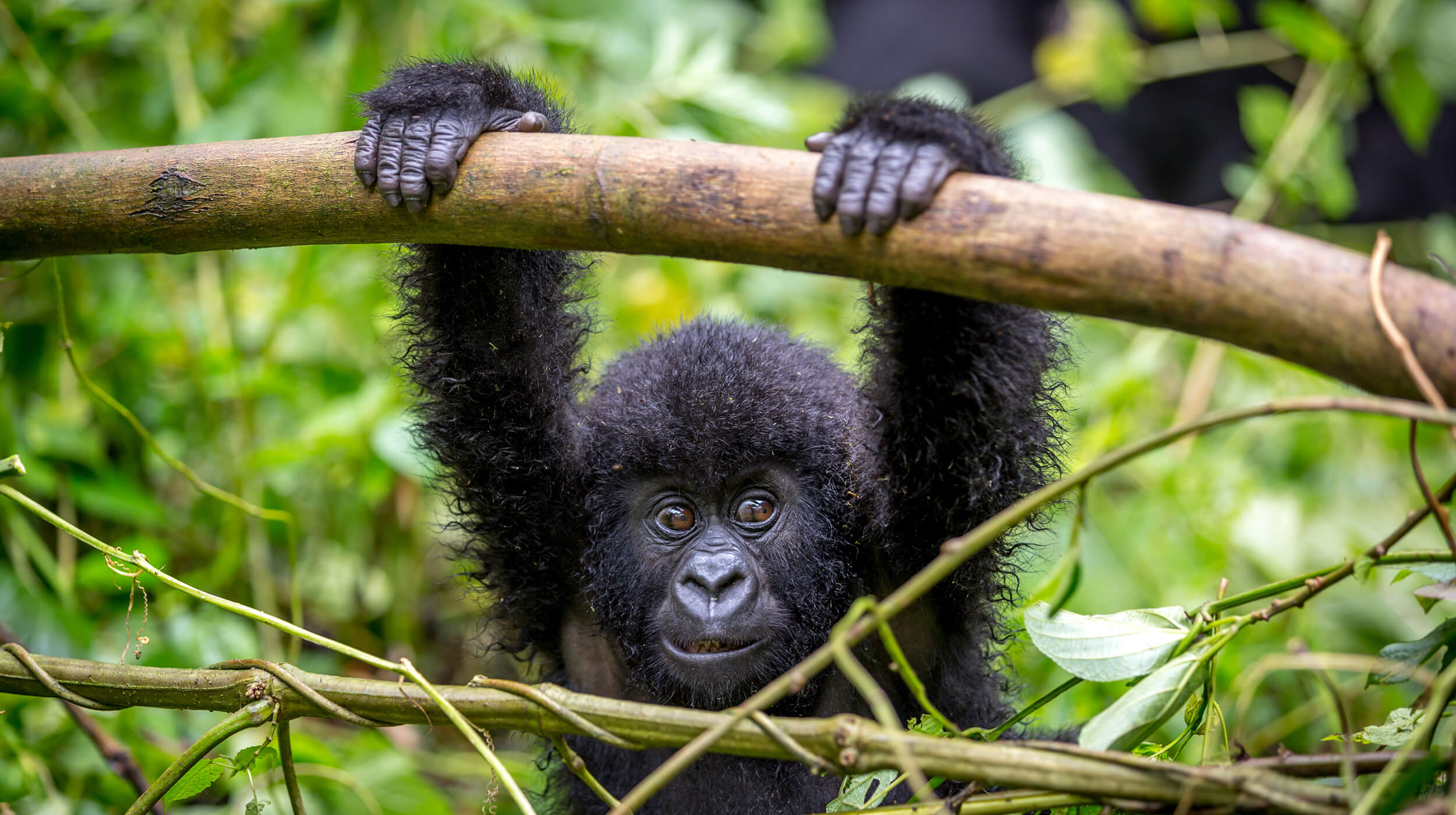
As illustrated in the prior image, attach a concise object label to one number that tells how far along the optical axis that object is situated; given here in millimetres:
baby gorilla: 5951
